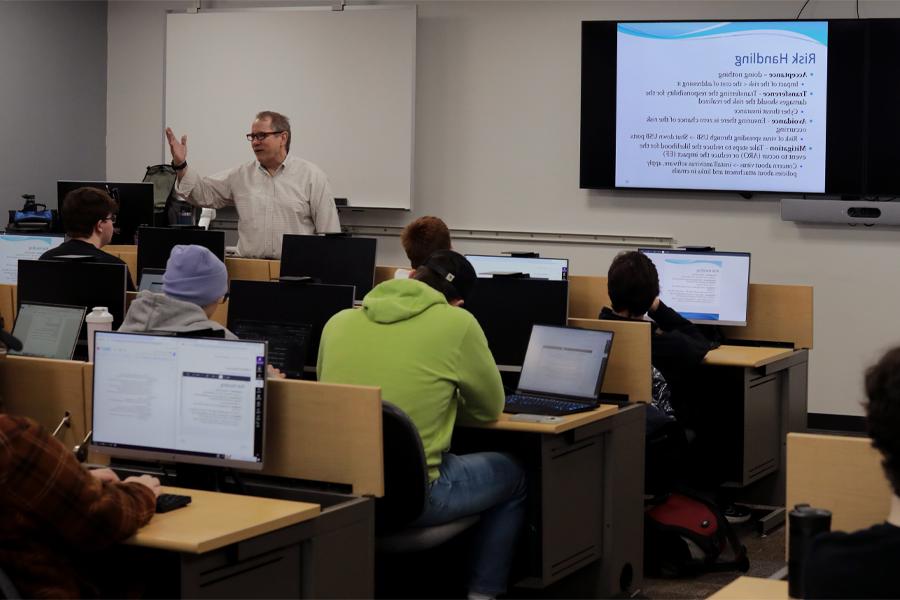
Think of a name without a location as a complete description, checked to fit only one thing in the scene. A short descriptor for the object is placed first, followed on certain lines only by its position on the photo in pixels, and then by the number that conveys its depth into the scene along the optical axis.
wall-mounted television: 6.80
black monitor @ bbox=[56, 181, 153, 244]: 6.82
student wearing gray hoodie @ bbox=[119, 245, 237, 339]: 3.46
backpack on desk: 7.57
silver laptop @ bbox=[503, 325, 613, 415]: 4.03
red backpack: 4.51
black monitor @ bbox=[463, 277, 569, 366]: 4.55
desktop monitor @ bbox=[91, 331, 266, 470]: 2.96
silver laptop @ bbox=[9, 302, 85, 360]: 4.07
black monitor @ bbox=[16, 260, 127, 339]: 4.52
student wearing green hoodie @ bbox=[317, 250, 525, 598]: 3.48
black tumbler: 2.06
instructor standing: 6.40
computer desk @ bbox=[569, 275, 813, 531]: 5.20
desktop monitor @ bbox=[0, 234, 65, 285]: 6.11
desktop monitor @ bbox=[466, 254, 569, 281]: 5.58
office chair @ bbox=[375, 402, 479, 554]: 3.28
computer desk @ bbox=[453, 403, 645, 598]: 3.81
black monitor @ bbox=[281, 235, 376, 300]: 5.15
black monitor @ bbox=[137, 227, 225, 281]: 5.50
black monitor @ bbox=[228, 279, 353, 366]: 4.47
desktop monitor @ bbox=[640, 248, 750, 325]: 5.66
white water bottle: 4.25
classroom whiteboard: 7.71
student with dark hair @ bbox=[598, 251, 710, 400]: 4.66
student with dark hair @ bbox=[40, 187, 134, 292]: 4.97
